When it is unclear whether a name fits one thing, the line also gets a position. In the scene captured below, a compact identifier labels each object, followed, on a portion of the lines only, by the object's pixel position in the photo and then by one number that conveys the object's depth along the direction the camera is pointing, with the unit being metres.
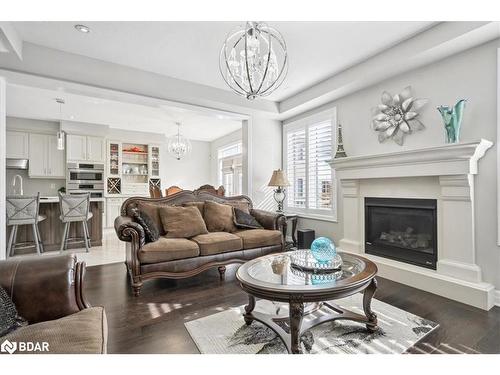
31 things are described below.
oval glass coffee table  1.59
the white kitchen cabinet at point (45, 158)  6.07
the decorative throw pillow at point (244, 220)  3.79
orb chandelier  1.98
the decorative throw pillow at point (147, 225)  2.94
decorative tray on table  1.98
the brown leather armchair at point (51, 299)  1.16
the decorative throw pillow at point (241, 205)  4.09
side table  4.57
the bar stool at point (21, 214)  3.95
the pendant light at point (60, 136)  4.96
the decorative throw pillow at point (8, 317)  1.18
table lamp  4.43
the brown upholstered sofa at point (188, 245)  2.75
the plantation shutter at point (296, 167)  4.75
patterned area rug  1.74
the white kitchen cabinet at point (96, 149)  6.56
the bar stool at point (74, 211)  4.38
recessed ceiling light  2.67
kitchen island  4.40
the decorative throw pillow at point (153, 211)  3.39
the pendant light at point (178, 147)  6.25
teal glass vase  2.59
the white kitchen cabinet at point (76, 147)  6.30
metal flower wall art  3.08
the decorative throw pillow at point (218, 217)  3.70
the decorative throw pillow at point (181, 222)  3.28
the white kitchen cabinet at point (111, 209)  6.95
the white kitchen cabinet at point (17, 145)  5.82
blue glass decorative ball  2.03
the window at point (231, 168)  7.48
